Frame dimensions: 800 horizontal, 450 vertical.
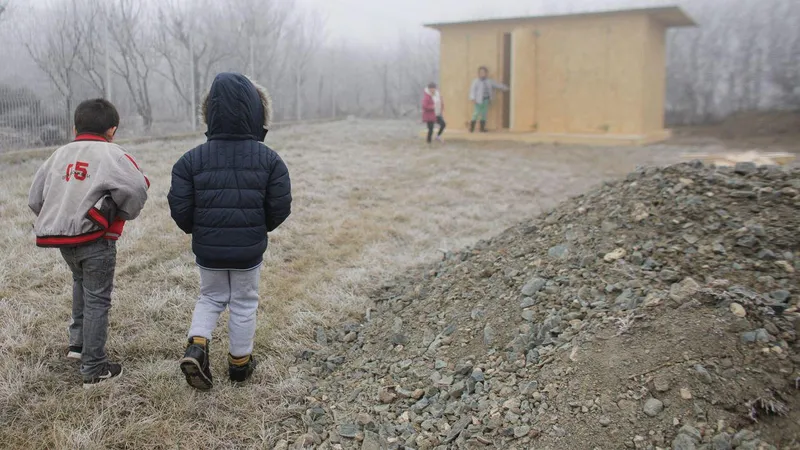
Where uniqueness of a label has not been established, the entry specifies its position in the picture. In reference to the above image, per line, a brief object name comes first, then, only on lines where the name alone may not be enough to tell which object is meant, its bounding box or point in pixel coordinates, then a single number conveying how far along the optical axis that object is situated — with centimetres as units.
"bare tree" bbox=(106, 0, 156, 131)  1022
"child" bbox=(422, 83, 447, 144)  1288
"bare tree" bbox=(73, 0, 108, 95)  940
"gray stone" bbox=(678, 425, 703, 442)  212
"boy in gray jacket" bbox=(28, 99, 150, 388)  283
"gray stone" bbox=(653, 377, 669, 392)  230
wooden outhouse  1265
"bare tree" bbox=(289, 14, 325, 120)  1870
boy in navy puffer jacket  286
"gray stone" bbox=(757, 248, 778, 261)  298
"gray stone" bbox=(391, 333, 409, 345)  337
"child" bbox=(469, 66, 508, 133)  1337
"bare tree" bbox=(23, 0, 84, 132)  886
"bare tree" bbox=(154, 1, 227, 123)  1161
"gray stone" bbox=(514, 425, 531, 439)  236
